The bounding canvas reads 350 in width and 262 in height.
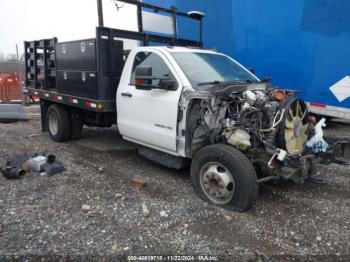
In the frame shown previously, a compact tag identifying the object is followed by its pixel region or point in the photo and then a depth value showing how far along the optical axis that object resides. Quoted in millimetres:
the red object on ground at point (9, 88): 12875
